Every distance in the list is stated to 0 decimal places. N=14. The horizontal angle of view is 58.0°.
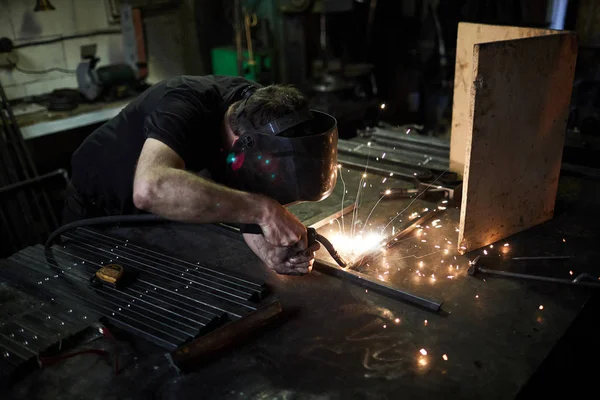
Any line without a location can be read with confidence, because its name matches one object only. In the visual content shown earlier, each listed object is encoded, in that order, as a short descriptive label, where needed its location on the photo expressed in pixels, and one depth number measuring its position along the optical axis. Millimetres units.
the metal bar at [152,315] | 1619
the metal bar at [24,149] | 3623
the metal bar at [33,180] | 2828
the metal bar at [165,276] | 1762
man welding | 1763
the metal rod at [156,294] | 1678
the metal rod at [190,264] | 1833
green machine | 5184
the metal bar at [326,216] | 2275
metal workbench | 1412
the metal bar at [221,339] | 1489
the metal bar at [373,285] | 1716
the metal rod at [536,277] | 1802
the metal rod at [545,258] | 1992
